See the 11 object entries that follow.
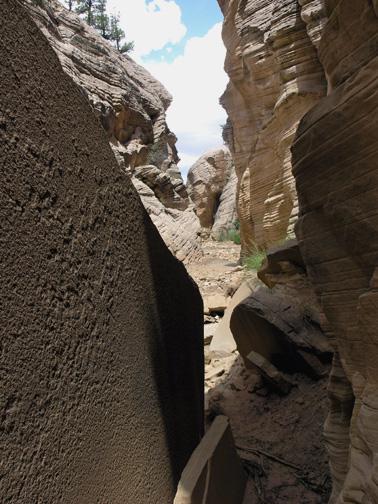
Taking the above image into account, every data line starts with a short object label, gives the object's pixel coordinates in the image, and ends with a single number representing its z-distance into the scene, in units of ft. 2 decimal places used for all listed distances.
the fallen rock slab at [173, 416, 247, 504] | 6.45
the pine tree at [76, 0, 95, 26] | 65.77
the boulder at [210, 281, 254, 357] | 14.60
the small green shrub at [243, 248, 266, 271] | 21.38
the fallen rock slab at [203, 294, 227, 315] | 18.70
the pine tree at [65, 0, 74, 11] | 64.23
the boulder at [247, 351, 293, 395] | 10.70
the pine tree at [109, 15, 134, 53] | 68.04
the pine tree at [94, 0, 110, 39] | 66.63
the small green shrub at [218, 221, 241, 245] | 47.19
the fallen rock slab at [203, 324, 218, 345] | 15.98
